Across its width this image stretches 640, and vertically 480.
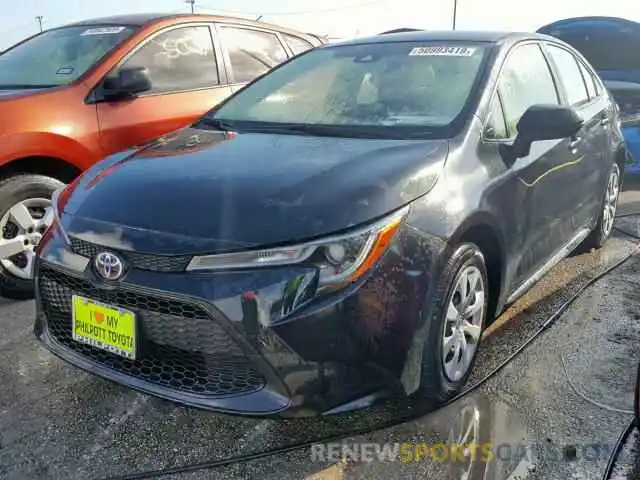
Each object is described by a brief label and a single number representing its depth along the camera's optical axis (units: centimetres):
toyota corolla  207
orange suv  367
